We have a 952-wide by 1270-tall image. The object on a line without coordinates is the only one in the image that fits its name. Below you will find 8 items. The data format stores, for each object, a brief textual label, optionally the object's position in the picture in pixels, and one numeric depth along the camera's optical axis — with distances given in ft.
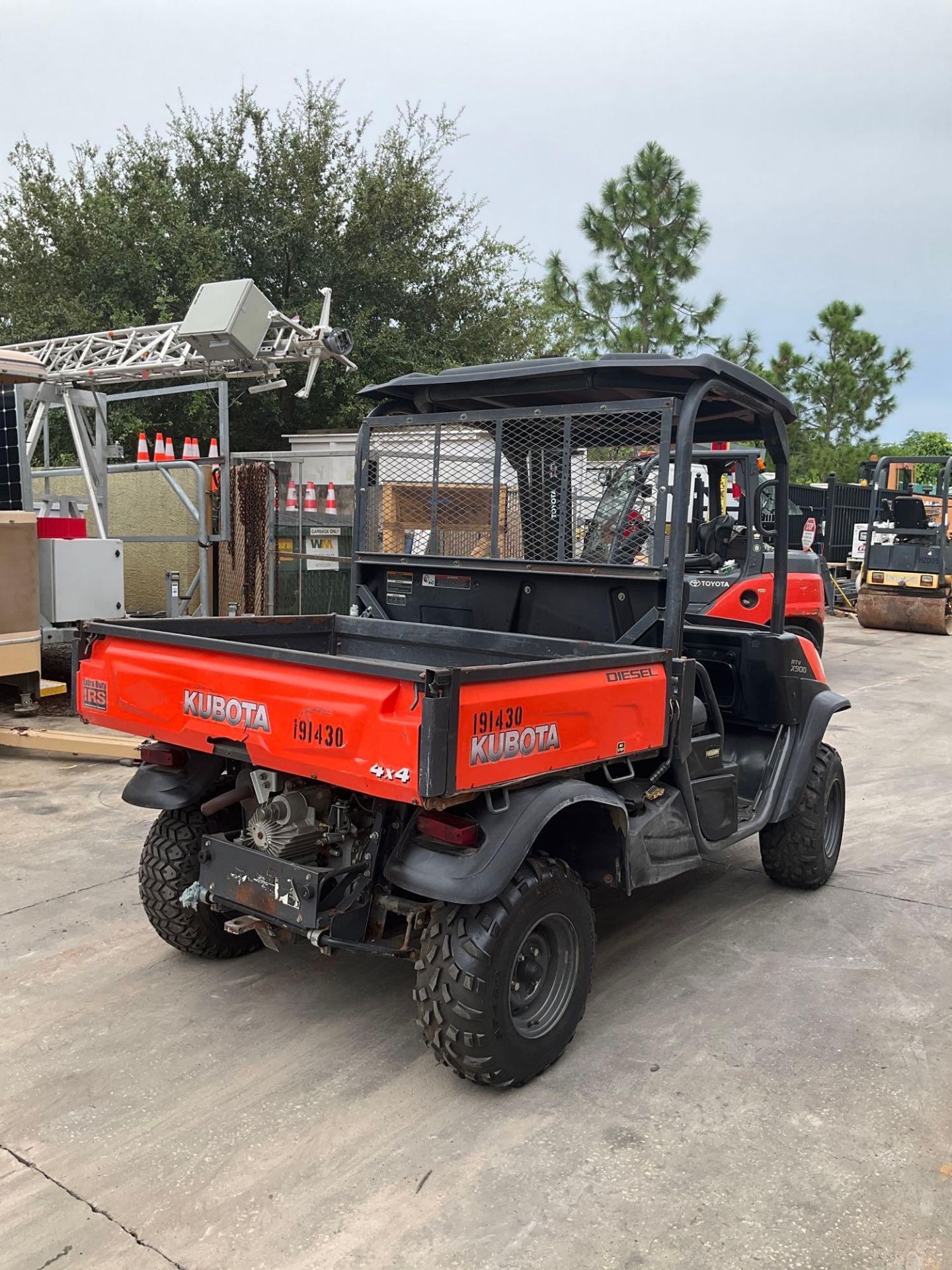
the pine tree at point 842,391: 99.55
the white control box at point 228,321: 28.81
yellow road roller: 55.98
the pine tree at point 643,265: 75.05
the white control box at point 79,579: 27.27
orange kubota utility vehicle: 10.17
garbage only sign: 35.58
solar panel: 26.96
